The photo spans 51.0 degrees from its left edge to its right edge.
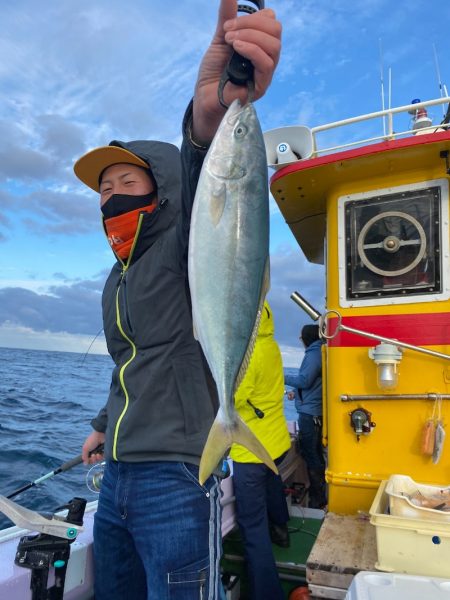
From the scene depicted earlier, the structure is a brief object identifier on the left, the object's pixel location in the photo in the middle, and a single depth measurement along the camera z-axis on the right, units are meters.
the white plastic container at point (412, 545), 2.27
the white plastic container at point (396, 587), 1.81
